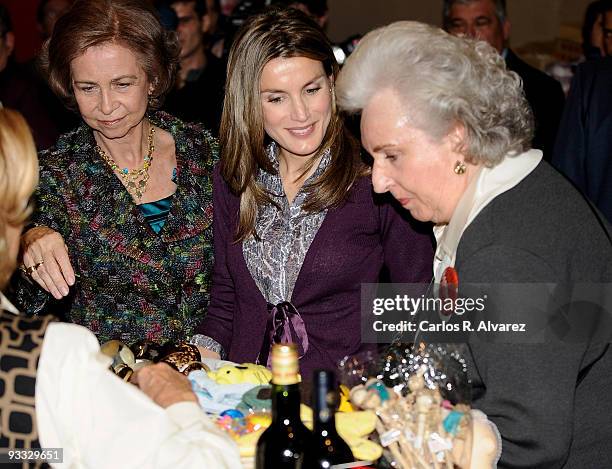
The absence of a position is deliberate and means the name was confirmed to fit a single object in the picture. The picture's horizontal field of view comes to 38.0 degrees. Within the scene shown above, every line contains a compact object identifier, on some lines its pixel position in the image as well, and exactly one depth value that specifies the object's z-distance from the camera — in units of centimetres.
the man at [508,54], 457
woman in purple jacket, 251
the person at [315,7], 539
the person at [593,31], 515
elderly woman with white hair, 165
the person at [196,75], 440
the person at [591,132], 333
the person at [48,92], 481
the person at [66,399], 143
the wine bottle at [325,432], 148
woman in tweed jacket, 273
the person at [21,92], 529
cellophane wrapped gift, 158
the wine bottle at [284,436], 156
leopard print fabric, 142
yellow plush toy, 192
